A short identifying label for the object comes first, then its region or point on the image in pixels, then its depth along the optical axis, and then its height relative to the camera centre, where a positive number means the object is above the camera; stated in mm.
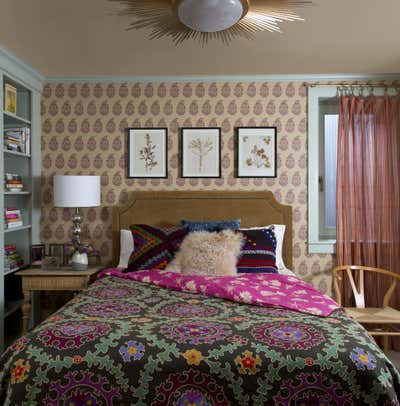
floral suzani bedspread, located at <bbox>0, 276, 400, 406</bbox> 1802 -703
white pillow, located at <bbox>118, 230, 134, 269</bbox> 3876 -374
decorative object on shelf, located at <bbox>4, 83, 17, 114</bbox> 3592 +950
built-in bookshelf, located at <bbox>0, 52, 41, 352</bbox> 3678 +253
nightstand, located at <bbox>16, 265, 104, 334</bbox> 3602 -628
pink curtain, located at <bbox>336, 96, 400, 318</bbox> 3971 +180
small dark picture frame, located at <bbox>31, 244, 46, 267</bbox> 3898 -440
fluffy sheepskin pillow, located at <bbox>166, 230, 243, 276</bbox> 3180 -372
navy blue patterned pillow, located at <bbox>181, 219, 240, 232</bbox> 3762 -172
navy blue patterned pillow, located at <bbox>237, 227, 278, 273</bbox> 3398 -384
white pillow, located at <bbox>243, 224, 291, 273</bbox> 3862 -329
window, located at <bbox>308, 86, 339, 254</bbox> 4277 +400
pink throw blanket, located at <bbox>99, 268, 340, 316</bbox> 2500 -545
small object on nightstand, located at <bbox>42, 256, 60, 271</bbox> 3787 -503
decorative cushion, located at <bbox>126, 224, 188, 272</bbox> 3518 -331
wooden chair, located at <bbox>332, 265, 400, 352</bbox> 3293 -880
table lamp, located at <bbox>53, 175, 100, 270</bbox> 3750 +117
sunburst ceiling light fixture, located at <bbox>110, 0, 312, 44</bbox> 1993 +999
